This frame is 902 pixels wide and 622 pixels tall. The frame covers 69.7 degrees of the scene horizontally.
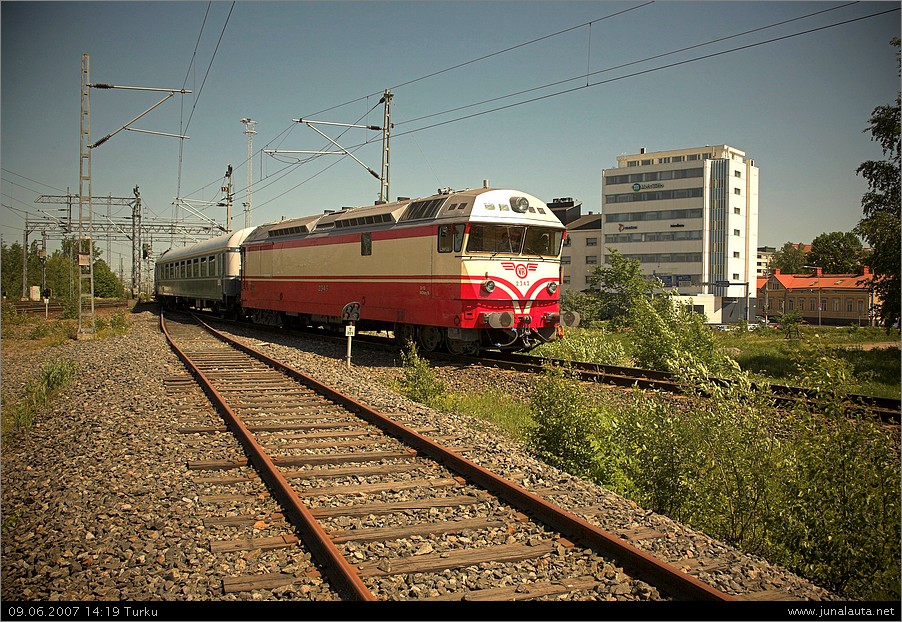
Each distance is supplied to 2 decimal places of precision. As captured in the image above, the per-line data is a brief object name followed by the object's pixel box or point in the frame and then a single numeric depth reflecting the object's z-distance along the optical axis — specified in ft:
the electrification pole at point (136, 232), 164.34
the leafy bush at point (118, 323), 87.08
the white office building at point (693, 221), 258.16
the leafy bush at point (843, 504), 17.02
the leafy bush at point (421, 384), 36.78
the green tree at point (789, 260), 440.08
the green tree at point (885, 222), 55.47
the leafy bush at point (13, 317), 99.35
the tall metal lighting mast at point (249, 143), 120.28
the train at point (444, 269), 47.34
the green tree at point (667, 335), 44.86
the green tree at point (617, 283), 109.09
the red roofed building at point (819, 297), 209.05
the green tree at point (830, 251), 327.12
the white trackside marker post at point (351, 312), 56.24
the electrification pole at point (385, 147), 71.87
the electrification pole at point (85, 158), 66.80
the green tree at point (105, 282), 206.56
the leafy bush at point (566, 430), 24.62
